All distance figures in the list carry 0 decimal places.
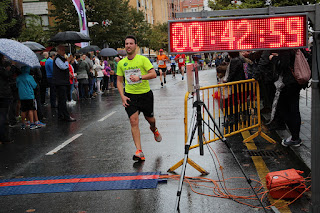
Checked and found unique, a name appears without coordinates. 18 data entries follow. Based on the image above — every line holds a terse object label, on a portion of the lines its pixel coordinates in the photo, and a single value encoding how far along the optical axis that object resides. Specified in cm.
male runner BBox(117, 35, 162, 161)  642
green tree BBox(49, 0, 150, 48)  3562
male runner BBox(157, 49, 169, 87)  2234
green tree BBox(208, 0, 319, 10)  1591
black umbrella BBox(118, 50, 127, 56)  2714
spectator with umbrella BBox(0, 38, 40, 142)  863
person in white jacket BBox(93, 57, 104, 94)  1923
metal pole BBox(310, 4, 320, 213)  358
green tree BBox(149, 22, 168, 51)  7075
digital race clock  408
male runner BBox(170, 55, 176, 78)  3408
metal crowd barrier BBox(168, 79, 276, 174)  711
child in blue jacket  1011
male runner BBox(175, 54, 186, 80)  2875
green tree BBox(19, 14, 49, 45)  3541
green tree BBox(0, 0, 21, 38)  3100
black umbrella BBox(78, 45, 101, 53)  2089
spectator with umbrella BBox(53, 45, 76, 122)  1115
